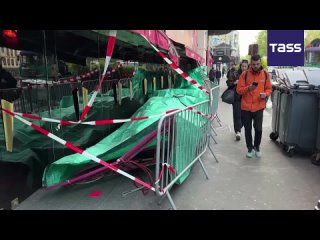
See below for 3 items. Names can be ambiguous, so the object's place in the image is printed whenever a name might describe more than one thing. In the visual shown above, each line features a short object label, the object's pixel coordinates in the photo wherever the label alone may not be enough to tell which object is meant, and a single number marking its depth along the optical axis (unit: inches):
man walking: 206.5
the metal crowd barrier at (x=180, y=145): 133.5
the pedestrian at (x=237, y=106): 267.0
